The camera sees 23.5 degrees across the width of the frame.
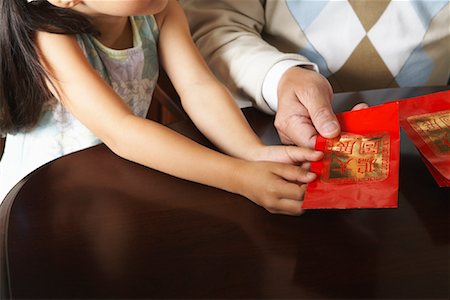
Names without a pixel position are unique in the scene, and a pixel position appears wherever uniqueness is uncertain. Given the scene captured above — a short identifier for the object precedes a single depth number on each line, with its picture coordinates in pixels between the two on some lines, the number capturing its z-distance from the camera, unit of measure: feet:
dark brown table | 3.37
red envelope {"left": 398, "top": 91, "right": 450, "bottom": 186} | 3.84
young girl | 3.87
